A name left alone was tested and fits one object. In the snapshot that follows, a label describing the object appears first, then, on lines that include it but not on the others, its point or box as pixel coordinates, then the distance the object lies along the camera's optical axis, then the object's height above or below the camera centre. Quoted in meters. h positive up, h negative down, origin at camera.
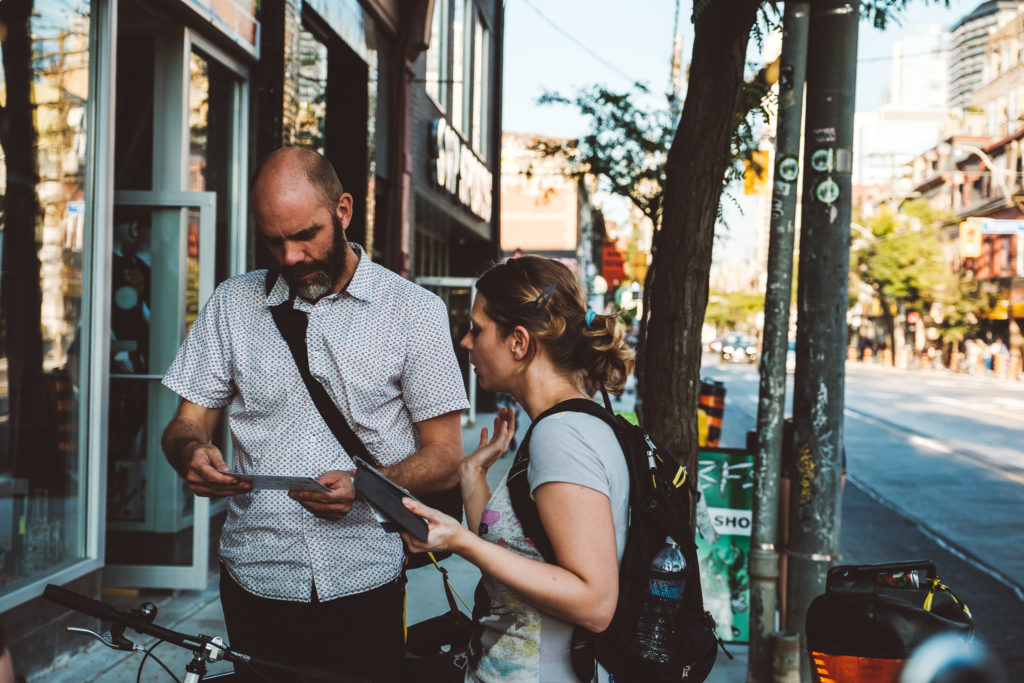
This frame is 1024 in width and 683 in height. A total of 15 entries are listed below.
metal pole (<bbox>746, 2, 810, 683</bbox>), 4.84 -0.39
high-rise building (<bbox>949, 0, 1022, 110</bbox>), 110.67 +34.80
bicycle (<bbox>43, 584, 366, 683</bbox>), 1.78 -0.66
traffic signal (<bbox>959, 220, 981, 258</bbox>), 35.06 +3.22
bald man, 2.29 -0.27
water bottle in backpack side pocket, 1.87 -0.56
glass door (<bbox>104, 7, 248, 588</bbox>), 6.23 +0.17
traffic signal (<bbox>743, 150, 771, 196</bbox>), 9.52 +1.54
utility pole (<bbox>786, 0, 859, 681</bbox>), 4.62 +0.10
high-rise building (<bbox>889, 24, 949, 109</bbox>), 174.25 +46.02
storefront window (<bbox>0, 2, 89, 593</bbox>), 4.77 +0.05
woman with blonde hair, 1.76 -0.34
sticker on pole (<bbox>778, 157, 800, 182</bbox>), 4.86 +0.76
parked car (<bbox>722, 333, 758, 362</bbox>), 62.12 -1.97
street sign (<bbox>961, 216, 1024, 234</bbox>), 29.85 +3.16
